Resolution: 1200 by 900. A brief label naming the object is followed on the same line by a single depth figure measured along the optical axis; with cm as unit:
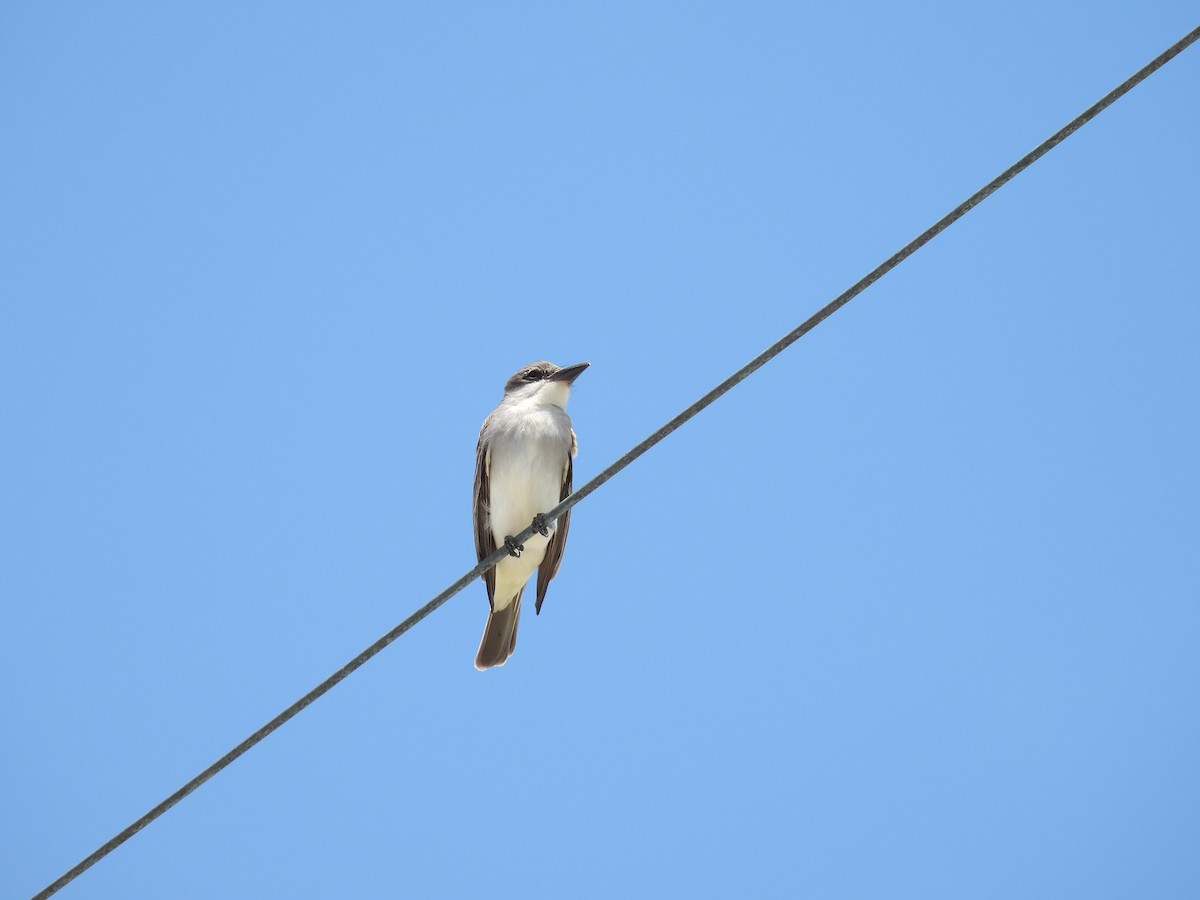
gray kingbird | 1787
